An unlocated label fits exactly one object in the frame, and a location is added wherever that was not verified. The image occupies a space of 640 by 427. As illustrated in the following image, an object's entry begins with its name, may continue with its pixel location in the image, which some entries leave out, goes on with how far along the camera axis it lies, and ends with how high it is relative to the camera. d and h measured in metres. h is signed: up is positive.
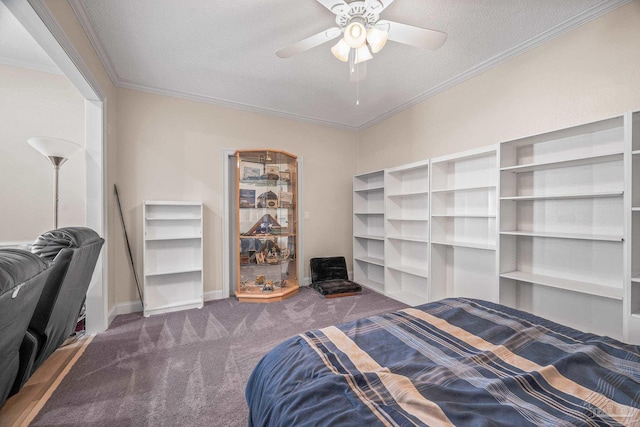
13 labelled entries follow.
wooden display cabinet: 3.56 -0.20
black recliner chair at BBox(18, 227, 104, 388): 1.34 -0.47
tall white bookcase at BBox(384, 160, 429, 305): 3.42 -0.28
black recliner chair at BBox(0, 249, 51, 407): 0.88 -0.34
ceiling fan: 1.73 +1.26
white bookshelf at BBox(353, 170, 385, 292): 4.11 -0.28
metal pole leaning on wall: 3.02 -0.47
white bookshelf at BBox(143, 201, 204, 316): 3.07 -0.58
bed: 0.79 -0.62
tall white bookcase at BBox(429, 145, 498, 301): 2.71 -0.14
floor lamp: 2.28 +0.56
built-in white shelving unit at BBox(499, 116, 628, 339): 1.92 -0.10
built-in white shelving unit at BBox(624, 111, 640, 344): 1.64 -0.07
